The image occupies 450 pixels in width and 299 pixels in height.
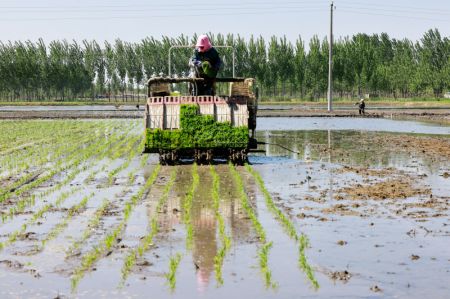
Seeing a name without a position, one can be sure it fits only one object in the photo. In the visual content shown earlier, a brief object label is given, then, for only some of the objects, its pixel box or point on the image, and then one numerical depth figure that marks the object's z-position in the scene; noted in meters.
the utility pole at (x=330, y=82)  59.69
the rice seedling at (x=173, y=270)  8.47
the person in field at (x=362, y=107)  55.64
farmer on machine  21.83
